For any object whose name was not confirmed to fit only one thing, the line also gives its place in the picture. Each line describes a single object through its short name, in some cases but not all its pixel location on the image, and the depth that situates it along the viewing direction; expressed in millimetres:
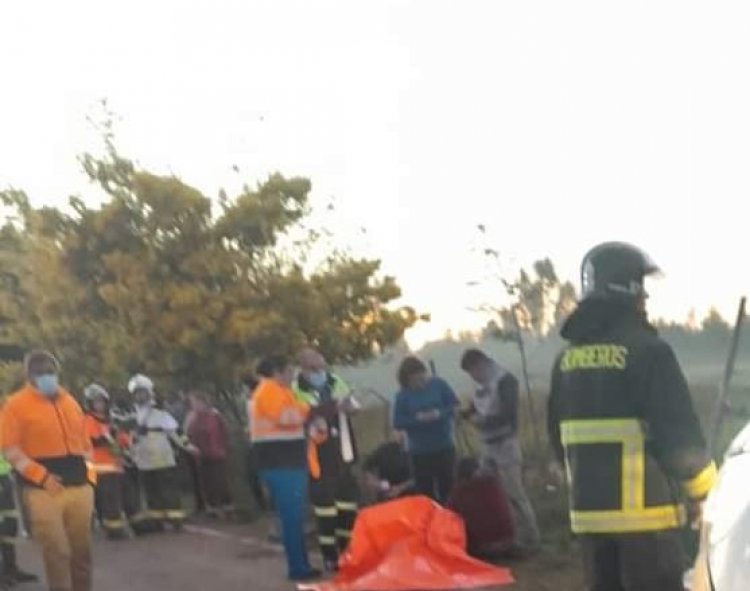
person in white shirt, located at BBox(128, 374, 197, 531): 16797
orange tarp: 10797
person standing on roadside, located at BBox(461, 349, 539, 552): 12023
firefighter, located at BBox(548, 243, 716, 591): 5473
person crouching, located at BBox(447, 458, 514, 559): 11508
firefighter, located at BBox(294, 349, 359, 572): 12219
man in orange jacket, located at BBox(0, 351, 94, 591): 9875
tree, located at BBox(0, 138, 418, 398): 22156
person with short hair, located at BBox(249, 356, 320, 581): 11242
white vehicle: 3498
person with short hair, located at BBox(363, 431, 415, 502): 12766
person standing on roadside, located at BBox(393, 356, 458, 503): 12703
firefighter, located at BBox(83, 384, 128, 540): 15961
